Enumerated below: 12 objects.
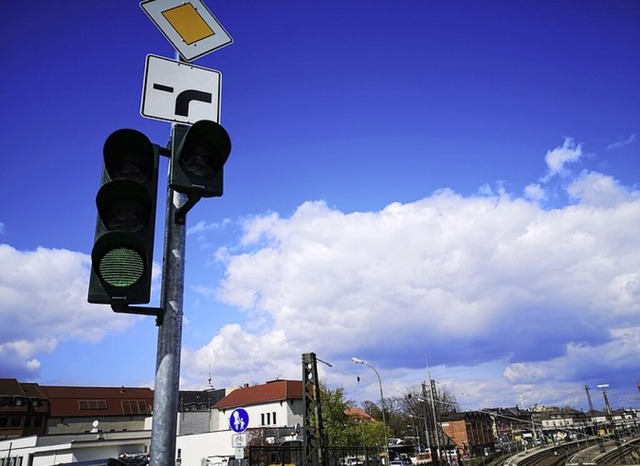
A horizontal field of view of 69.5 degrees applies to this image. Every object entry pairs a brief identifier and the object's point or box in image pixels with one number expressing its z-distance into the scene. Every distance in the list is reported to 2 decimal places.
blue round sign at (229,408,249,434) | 8.27
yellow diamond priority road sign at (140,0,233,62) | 3.20
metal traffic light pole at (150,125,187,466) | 2.27
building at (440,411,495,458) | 85.29
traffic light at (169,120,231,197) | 2.58
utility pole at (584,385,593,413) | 70.25
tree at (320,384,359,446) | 47.09
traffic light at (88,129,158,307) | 2.35
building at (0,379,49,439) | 54.97
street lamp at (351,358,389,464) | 31.76
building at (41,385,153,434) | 58.59
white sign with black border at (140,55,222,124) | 3.07
